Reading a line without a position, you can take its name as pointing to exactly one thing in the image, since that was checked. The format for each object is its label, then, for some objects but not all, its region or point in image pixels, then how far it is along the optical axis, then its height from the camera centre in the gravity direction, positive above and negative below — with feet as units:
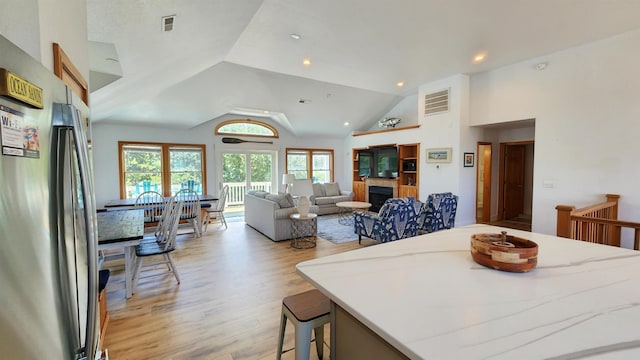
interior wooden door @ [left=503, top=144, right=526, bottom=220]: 22.82 -0.85
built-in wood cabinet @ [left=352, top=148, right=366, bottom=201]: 29.45 -1.33
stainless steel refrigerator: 2.07 -0.48
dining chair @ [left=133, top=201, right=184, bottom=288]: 10.31 -3.01
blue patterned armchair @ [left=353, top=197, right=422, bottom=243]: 13.80 -2.67
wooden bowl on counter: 4.16 -1.31
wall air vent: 19.94 +5.13
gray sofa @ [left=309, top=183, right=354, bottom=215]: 25.03 -2.59
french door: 26.89 -0.21
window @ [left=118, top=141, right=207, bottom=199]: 22.56 +0.17
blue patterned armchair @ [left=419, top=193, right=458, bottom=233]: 15.66 -2.44
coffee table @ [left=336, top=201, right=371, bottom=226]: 20.13 -4.01
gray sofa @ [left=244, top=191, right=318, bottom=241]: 16.65 -2.82
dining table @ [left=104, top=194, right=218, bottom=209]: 17.81 -2.29
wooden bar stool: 4.77 -2.64
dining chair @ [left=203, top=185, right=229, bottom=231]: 20.25 -2.98
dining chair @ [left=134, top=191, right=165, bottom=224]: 16.47 -2.32
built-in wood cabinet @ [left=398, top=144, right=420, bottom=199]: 23.67 +0.10
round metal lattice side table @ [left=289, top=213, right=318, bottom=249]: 16.01 -3.91
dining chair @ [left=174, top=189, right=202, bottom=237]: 17.76 -2.81
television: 24.67 +0.77
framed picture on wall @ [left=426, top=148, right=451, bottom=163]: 19.84 +1.12
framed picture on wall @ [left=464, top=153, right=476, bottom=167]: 19.52 +0.81
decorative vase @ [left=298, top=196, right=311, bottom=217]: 15.61 -2.08
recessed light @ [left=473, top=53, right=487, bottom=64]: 15.95 +6.78
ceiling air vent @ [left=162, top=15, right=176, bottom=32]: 8.44 +4.75
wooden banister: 8.88 -2.04
